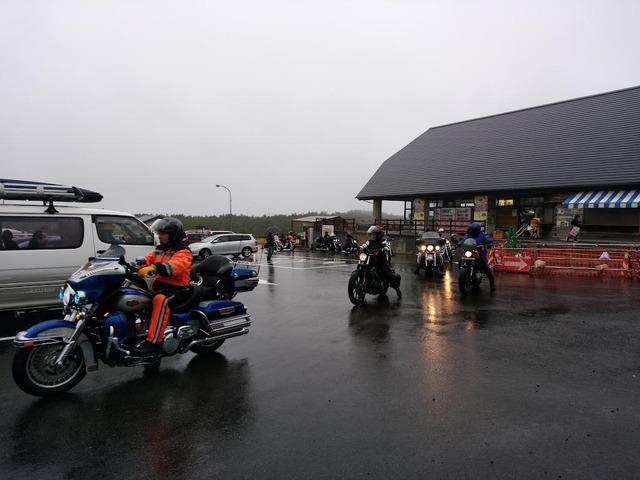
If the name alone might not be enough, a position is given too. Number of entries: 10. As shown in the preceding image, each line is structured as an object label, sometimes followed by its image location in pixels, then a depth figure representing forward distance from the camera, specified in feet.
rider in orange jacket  14.19
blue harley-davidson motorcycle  12.76
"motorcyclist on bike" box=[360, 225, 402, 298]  29.68
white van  20.75
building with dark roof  69.21
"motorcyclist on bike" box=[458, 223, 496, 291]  35.01
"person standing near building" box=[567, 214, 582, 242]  65.72
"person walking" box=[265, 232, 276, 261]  71.31
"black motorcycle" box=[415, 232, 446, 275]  45.75
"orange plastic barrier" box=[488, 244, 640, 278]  44.52
